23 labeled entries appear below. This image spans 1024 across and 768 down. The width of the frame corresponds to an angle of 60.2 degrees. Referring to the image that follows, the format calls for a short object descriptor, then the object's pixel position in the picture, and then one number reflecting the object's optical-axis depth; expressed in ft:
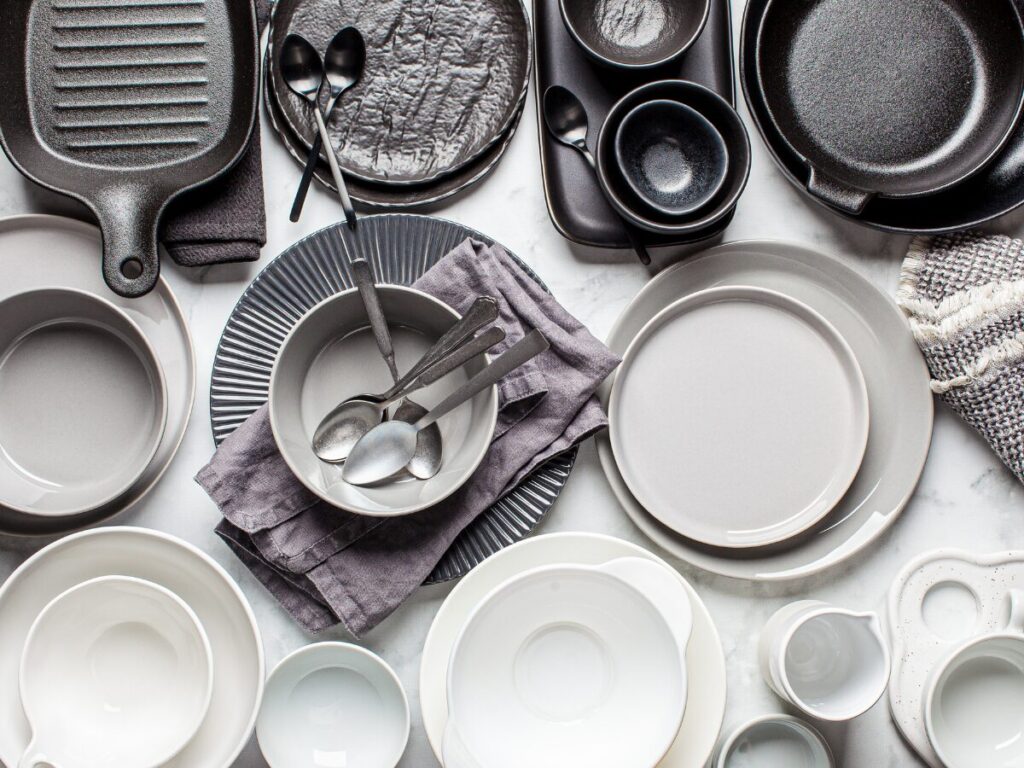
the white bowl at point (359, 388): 2.50
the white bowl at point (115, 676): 2.43
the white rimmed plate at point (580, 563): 2.56
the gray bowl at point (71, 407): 2.70
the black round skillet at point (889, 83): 2.88
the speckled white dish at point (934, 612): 2.82
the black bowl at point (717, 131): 2.69
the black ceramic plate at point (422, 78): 2.84
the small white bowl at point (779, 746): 2.72
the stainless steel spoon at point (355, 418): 2.54
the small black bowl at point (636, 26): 2.80
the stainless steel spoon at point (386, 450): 2.55
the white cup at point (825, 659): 2.57
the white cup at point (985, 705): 2.72
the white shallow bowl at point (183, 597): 2.48
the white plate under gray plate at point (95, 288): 2.71
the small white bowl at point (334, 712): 2.64
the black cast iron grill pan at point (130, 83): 2.78
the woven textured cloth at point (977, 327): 2.72
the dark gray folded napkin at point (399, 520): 2.58
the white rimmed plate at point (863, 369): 2.76
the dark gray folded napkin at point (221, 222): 2.74
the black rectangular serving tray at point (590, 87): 2.80
